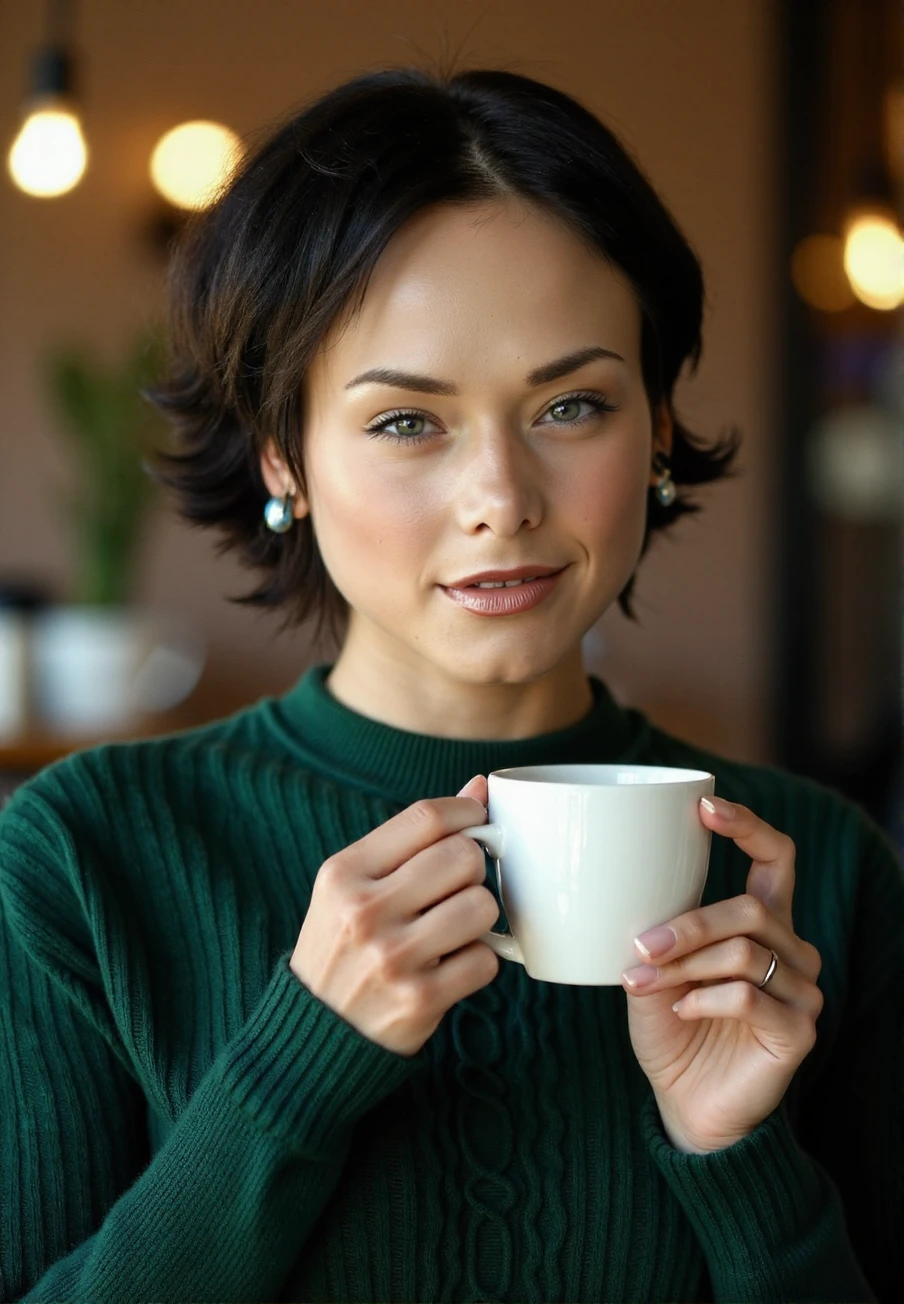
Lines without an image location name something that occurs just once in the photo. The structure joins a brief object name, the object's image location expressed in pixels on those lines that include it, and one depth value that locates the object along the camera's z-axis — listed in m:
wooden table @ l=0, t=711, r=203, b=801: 2.63
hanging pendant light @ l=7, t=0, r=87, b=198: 2.66
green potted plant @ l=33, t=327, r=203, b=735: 2.89
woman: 0.90
